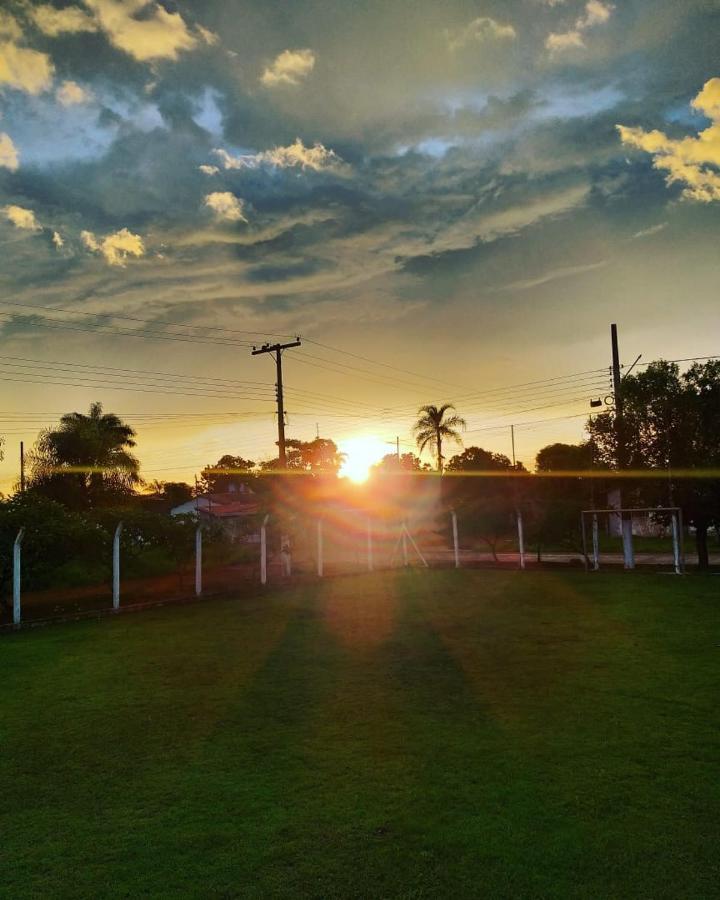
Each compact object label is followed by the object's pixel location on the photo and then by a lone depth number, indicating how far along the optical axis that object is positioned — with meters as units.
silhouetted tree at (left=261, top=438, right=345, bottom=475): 50.75
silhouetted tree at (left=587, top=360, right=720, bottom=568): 23.59
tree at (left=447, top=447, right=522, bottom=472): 58.84
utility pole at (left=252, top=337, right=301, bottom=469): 29.07
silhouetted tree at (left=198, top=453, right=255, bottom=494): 74.21
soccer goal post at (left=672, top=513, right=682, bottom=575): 21.53
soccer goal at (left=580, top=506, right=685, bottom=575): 21.83
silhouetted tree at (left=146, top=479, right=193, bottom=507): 65.94
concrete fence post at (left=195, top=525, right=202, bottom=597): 18.61
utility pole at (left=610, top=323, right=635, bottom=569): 25.14
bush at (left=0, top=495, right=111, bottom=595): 16.31
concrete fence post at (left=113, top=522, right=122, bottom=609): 16.42
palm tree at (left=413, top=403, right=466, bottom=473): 51.25
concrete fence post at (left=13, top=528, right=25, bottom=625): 14.66
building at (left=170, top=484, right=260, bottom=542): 48.48
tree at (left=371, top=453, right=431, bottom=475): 74.31
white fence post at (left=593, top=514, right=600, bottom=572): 23.89
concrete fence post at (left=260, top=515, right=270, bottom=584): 20.57
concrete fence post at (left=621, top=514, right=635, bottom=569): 25.05
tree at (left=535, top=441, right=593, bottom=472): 59.46
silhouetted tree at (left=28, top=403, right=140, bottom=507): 39.88
